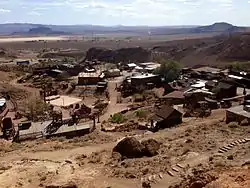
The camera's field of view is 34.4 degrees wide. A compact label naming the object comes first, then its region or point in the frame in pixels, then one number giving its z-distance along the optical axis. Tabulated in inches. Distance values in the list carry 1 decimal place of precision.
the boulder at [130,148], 1021.2
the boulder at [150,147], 1016.9
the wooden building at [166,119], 1364.4
